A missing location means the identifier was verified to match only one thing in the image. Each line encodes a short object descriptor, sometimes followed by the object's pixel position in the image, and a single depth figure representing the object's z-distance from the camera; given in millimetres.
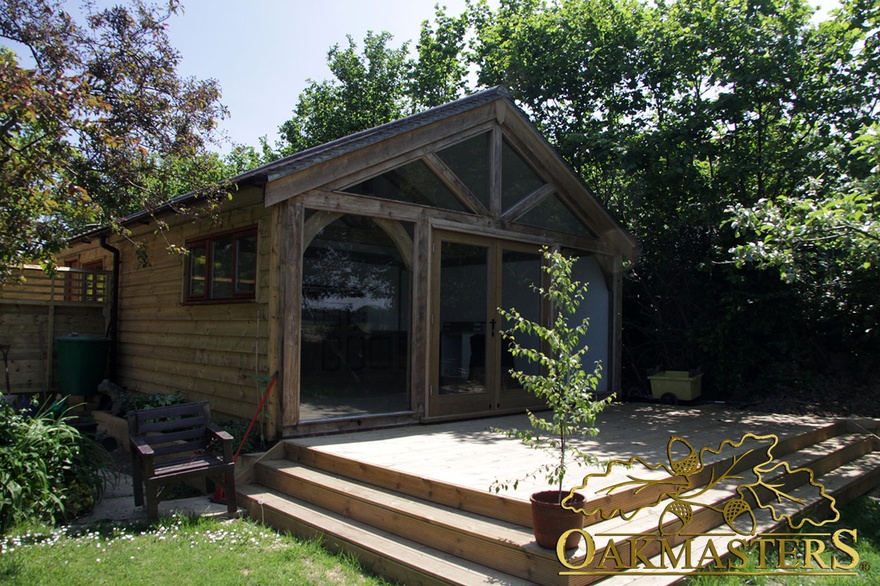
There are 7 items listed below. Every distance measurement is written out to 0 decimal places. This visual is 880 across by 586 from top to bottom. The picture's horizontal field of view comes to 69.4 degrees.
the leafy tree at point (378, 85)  20984
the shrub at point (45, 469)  4523
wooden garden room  6160
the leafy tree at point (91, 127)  4645
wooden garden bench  4676
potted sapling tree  3330
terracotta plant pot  3311
